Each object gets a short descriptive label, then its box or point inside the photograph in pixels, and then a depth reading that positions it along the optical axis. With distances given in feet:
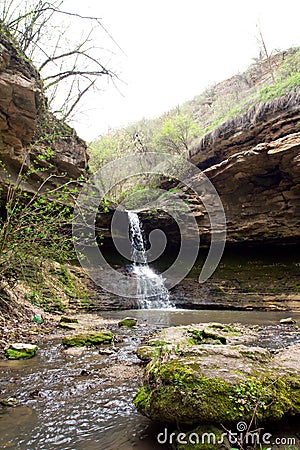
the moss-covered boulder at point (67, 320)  21.75
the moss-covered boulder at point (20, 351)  12.09
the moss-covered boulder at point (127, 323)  21.37
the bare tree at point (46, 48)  21.58
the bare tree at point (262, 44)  62.23
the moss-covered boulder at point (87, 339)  14.46
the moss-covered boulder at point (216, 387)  5.65
